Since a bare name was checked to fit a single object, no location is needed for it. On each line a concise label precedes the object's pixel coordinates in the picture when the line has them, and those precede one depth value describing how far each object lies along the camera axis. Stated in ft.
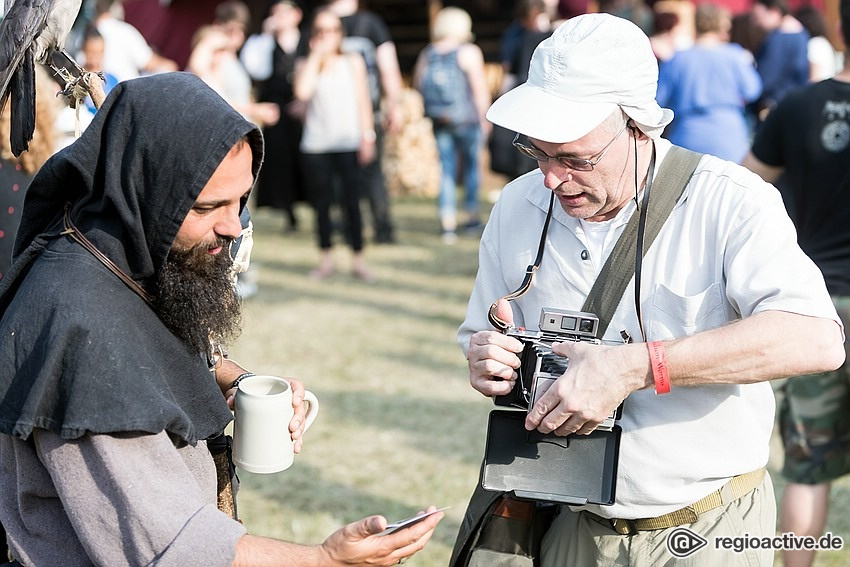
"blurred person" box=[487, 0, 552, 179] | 25.67
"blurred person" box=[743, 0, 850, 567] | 11.23
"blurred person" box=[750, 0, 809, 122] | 26.81
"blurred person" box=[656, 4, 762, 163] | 20.83
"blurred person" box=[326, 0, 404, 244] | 27.76
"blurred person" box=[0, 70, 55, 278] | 10.66
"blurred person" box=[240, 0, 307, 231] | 30.78
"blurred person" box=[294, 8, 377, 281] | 25.80
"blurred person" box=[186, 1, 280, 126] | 24.80
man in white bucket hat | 6.44
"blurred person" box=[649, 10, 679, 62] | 23.29
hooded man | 5.66
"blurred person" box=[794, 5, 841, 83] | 26.17
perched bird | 8.79
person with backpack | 29.84
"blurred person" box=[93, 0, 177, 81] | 24.17
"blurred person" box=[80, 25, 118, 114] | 18.84
